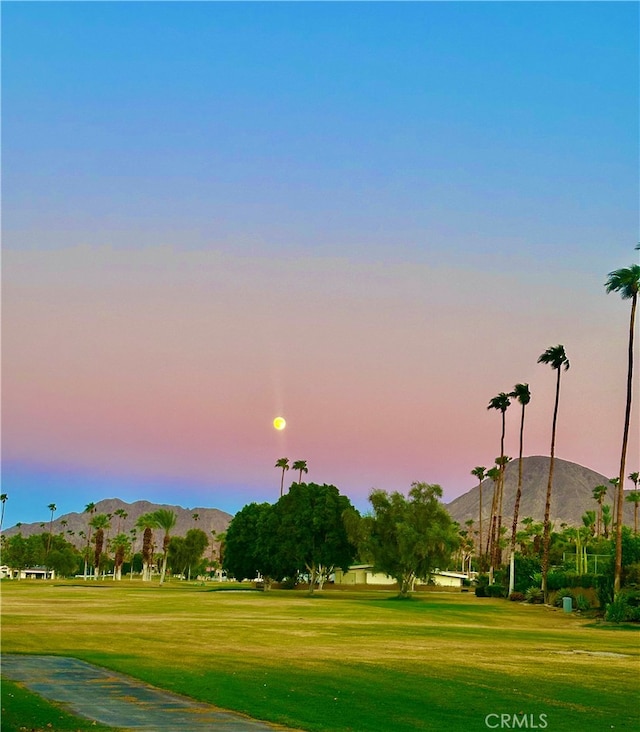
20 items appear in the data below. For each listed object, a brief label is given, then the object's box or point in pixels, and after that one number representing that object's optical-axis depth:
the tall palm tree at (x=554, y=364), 84.12
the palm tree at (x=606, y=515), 133.93
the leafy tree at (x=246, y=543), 124.27
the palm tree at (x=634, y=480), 177.25
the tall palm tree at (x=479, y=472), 167.00
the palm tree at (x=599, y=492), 179.50
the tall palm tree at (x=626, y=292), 65.25
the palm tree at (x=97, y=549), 180.44
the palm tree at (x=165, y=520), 170.50
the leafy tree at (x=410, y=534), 98.06
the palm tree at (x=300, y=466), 178.50
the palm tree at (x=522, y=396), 101.00
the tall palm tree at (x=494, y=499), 121.54
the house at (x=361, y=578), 146.25
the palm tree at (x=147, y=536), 174.25
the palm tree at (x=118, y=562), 174.21
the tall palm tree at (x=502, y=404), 110.88
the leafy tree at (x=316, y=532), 110.69
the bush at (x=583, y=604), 69.25
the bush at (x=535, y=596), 81.59
